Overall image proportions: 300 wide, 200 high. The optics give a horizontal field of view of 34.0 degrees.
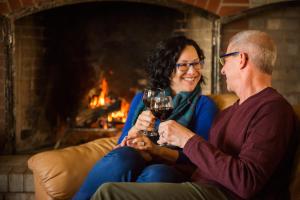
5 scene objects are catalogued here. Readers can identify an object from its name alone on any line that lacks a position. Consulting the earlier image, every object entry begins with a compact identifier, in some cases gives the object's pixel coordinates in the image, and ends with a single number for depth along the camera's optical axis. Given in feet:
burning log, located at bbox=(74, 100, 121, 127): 10.36
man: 4.24
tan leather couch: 6.11
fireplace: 9.71
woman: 5.37
